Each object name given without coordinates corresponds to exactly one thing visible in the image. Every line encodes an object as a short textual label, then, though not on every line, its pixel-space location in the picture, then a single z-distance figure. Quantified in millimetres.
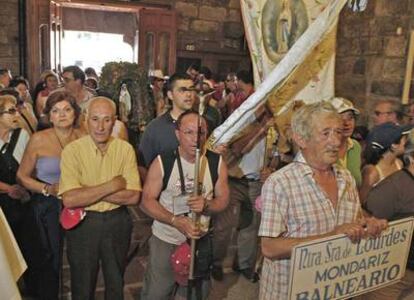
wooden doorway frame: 8070
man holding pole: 2420
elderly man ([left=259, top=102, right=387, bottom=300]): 1894
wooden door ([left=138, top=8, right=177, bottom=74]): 8945
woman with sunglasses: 2953
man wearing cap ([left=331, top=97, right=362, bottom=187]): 2863
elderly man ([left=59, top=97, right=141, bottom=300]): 2453
